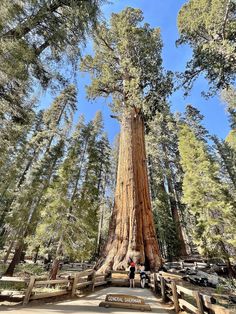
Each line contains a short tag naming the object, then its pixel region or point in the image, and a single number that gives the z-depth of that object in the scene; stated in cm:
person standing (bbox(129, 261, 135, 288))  659
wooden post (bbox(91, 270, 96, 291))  595
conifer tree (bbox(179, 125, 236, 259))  1092
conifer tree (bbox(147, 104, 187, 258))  1626
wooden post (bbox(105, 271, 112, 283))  680
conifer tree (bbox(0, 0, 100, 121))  385
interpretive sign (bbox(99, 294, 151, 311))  417
